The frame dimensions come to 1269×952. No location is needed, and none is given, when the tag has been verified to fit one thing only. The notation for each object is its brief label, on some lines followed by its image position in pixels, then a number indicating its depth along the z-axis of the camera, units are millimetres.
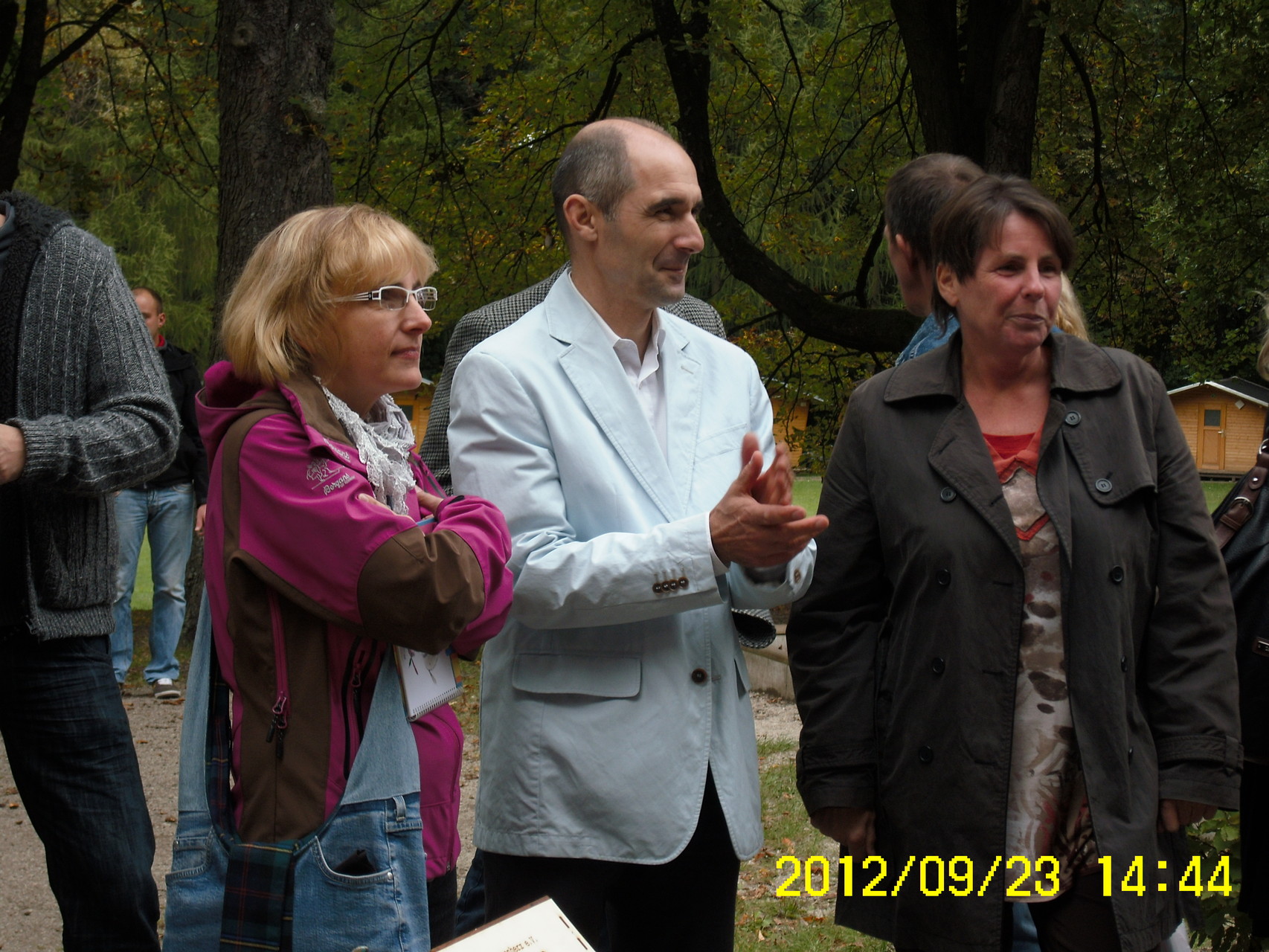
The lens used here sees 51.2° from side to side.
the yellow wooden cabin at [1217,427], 42531
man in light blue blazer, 2402
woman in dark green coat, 2404
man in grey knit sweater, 2762
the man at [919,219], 3277
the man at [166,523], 8133
